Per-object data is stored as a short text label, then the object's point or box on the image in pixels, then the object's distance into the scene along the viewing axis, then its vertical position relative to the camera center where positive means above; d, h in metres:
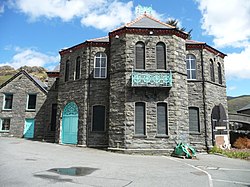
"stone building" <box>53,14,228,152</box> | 14.96 +2.48
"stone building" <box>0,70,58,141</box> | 24.36 +1.91
